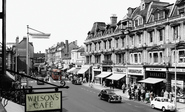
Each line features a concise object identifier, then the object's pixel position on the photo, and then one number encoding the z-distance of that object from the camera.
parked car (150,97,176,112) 20.14
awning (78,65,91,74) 55.31
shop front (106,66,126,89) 39.98
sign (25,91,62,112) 4.60
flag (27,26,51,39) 17.33
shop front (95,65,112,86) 44.50
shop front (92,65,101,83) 50.97
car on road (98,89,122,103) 25.30
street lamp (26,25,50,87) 17.38
